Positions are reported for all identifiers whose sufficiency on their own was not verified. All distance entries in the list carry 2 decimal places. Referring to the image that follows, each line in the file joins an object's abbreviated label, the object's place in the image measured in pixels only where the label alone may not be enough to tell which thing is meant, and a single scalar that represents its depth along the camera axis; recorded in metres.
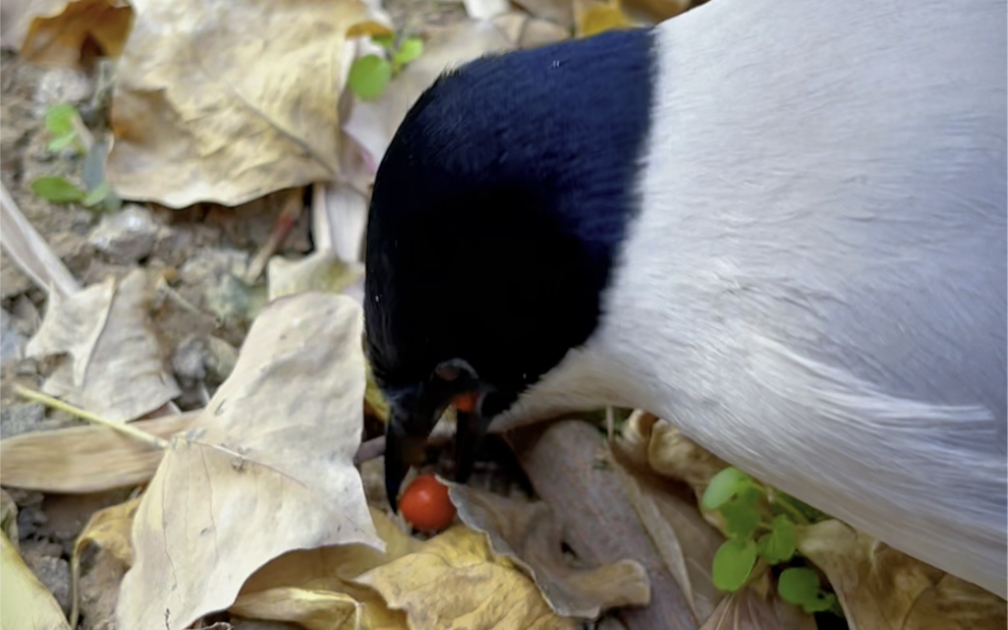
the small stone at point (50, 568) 0.31
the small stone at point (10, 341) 0.34
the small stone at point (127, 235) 0.35
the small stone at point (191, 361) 0.34
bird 0.28
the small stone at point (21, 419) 0.33
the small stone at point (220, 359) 0.34
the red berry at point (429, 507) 0.33
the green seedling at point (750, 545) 0.32
